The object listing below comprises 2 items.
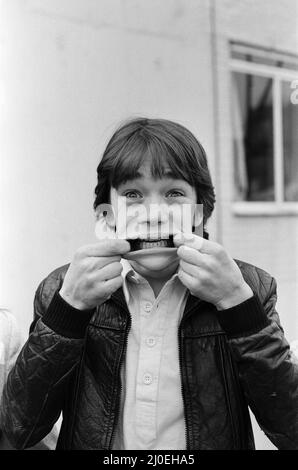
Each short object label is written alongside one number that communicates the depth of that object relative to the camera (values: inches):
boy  38.0
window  145.2
